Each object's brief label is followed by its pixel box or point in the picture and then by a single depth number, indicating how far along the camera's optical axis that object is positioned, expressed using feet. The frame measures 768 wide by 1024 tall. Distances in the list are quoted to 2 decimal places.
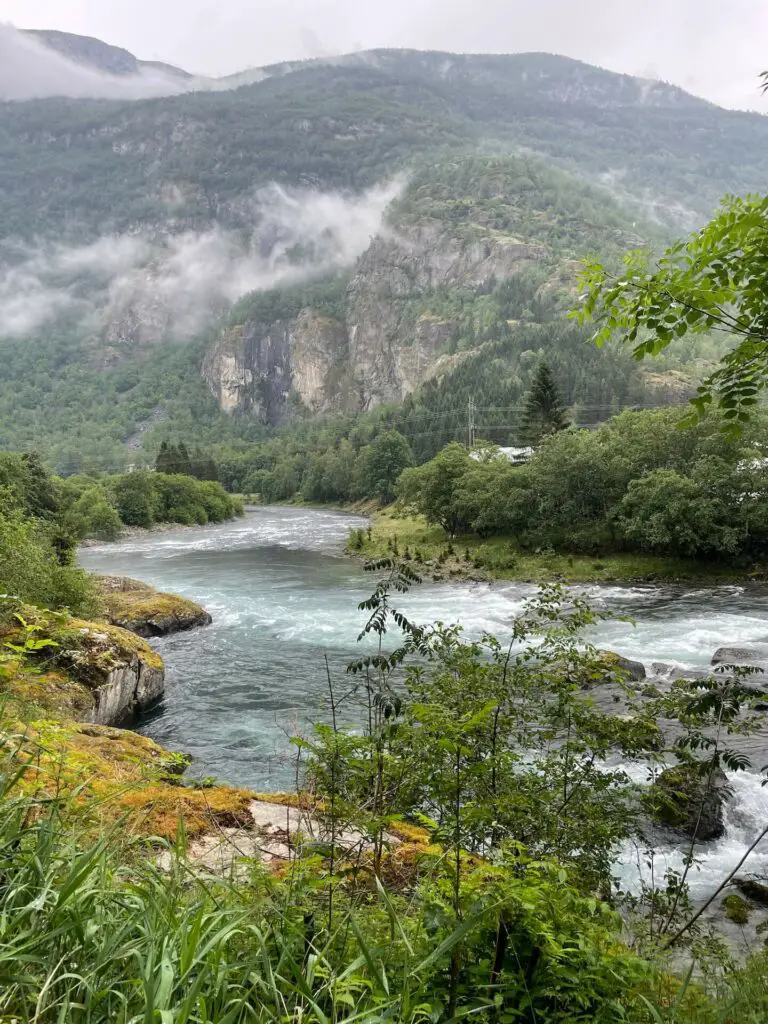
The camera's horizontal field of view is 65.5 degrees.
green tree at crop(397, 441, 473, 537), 172.65
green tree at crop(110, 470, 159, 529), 287.28
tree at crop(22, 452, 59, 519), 192.95
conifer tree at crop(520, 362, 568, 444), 223.92
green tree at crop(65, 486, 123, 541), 231.30
